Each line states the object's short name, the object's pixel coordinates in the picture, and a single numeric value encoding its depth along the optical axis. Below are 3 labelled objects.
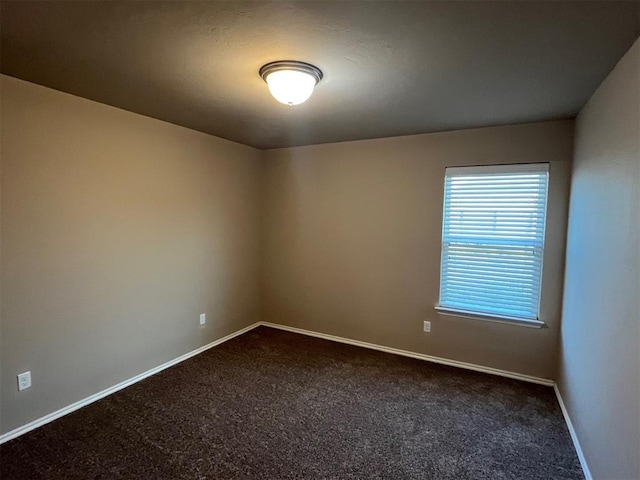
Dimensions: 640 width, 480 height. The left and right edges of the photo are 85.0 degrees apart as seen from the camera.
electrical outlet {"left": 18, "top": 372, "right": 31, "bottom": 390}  2.37
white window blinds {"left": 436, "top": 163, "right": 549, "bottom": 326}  3.18
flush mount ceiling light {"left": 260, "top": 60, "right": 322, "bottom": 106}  1.98
